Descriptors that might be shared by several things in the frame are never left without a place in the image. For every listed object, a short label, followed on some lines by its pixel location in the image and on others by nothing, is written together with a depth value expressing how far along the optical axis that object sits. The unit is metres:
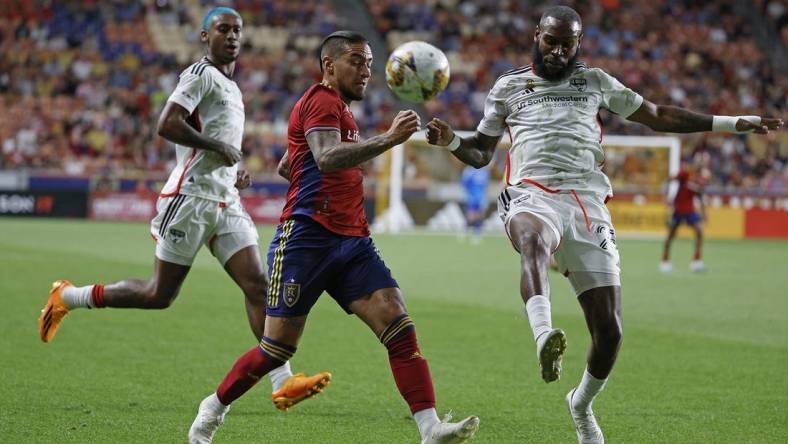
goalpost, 64.87
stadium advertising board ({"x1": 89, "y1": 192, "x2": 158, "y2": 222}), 69.25
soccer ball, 13.38
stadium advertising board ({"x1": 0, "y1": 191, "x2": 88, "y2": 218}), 68.37
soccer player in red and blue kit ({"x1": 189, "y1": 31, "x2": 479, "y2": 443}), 12.14
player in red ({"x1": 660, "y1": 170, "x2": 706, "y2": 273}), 43.16
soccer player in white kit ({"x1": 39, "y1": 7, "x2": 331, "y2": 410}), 15.91
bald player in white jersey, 12.99
